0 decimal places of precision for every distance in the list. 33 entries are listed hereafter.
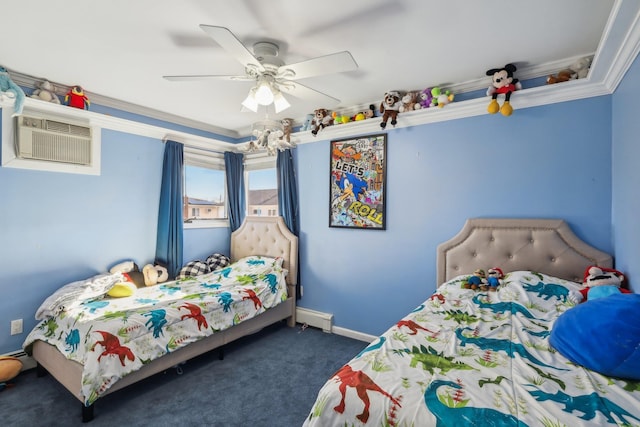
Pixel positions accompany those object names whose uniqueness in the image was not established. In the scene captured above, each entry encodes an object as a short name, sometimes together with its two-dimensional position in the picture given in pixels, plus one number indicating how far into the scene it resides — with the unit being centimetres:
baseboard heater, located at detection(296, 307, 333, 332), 344
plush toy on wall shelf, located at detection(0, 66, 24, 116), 231
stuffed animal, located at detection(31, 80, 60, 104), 255
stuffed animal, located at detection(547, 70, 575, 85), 223
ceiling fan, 169
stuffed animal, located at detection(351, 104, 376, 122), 314
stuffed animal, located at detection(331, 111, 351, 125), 326
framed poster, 311
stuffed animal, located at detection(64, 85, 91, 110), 271
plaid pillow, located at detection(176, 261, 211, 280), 354
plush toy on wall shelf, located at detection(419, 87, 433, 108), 275
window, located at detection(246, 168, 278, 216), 414
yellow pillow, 275
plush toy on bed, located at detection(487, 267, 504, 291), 221
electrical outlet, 251
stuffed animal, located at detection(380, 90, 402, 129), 284
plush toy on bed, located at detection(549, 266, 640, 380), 109
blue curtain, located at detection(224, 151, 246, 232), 419
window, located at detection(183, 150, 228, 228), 390
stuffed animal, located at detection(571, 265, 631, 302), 165
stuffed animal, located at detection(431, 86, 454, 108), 263
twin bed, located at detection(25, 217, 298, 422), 197
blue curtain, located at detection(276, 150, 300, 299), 371
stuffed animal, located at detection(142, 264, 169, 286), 319
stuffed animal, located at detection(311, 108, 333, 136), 335
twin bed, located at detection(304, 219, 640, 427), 93
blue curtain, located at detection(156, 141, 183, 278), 345
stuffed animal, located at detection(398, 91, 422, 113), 279
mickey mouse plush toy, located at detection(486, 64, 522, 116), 233
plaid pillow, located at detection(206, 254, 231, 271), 382
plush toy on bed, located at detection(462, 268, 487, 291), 221
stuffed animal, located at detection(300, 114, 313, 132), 351
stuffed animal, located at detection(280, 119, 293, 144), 360
